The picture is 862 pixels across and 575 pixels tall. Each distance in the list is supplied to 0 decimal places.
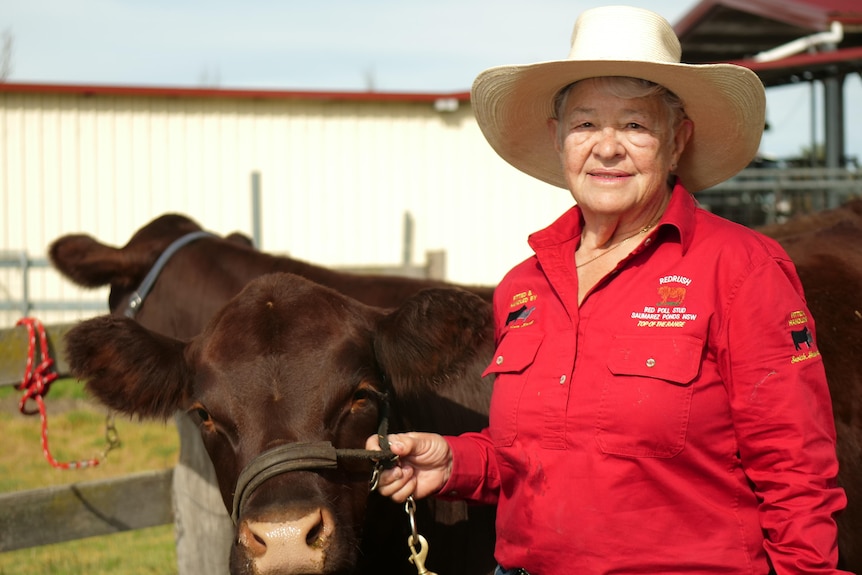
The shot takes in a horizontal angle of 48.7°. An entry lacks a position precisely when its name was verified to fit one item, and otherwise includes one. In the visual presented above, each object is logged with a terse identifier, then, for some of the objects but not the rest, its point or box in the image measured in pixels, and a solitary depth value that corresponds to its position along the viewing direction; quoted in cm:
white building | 1417
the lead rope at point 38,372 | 449
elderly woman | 226
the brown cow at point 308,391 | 254
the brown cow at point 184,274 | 495
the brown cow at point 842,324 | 345
